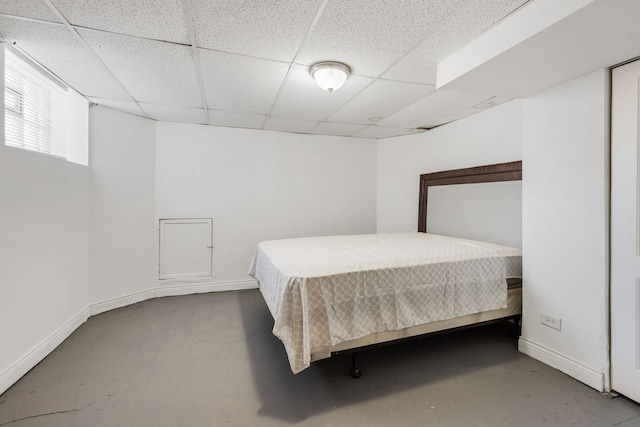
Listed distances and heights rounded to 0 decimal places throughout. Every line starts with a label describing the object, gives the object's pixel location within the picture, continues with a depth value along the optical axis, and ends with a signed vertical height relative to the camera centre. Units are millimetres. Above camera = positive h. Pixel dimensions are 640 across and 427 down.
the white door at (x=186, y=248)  3707 -487
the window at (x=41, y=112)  2049 +857
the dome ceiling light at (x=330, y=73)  2129 +1090
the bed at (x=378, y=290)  1772 -559
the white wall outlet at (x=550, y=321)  2080 -807
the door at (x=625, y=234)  1702 -109
